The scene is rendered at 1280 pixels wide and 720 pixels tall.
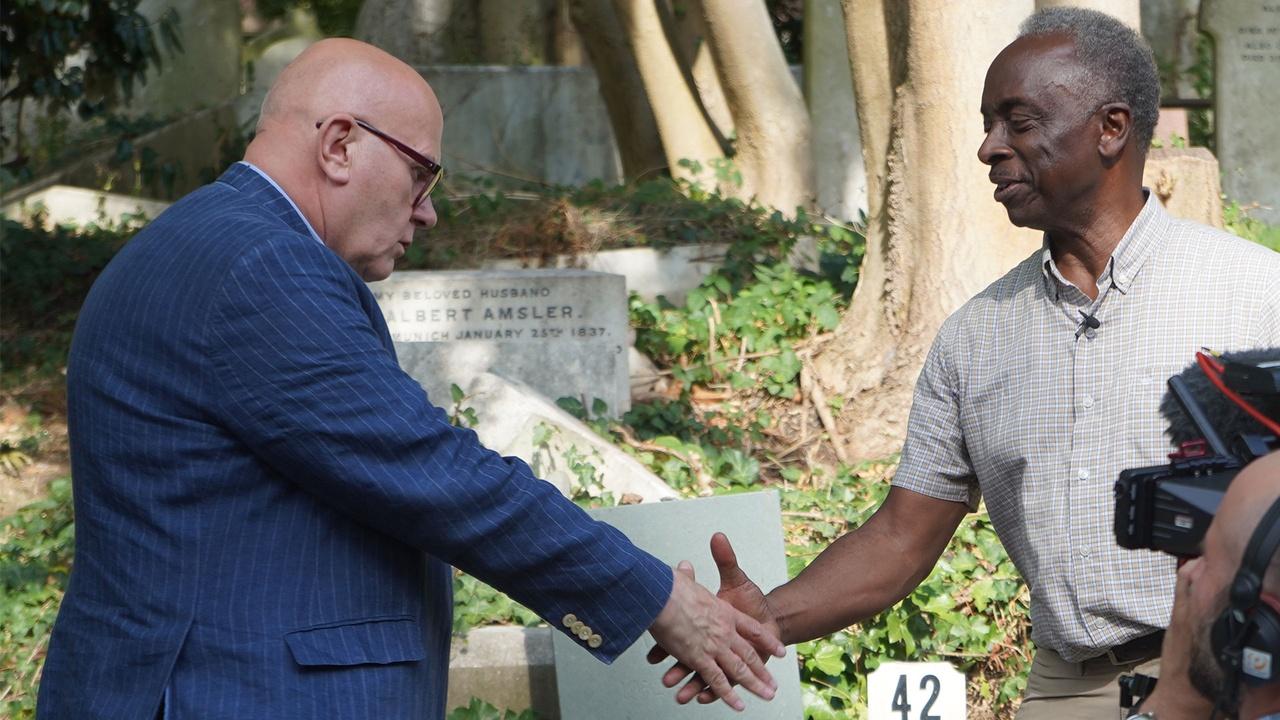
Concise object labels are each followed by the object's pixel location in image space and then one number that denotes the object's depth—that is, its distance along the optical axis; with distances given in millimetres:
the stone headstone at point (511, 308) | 8648
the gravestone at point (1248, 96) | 12172
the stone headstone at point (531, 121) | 16250
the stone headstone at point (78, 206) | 13438
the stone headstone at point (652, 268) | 10086
